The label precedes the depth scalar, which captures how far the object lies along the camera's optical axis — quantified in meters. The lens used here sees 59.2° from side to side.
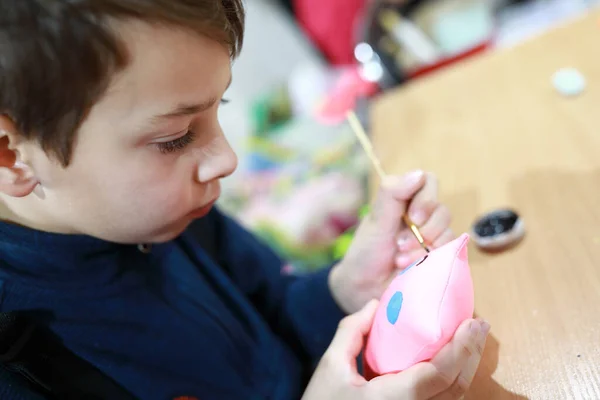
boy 0.43
